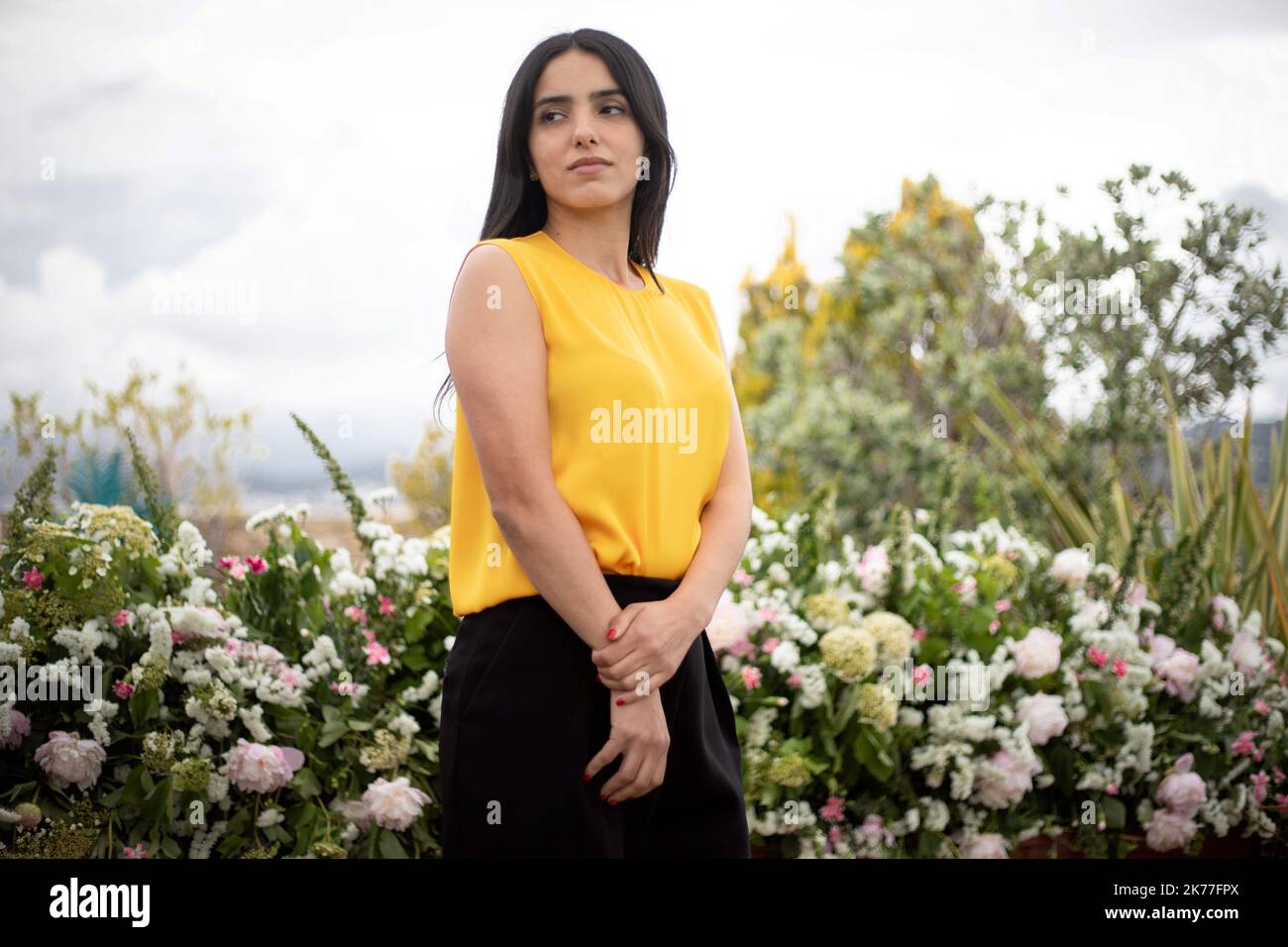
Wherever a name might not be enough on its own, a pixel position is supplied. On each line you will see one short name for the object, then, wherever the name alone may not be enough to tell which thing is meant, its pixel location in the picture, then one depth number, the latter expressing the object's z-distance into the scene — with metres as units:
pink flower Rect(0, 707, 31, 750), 2.04
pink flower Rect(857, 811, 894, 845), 2.38
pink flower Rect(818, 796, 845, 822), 2.36
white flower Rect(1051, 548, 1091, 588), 2.81
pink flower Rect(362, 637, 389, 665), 2.28
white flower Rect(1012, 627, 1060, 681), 2.54
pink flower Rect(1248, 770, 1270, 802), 2.69
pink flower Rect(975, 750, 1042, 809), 2.42
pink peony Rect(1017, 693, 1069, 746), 2.48
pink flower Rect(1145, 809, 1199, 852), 2.56
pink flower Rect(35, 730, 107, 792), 2.04
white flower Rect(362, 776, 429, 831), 2.11
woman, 1.34
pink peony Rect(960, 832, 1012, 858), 2.42
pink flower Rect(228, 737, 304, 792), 2.08
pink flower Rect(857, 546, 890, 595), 2.65
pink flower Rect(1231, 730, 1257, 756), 2.68
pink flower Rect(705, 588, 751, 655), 2.39
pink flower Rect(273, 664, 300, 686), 2.20
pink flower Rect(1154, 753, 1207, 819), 2.55
